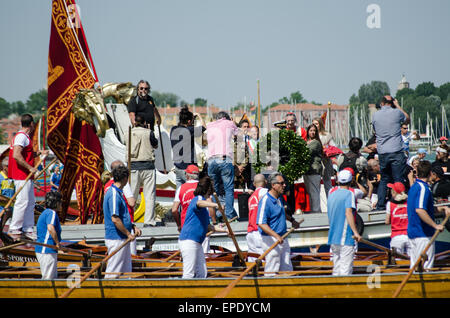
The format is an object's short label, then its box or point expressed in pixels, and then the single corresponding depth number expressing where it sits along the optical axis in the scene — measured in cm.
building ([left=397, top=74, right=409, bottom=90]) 16212
